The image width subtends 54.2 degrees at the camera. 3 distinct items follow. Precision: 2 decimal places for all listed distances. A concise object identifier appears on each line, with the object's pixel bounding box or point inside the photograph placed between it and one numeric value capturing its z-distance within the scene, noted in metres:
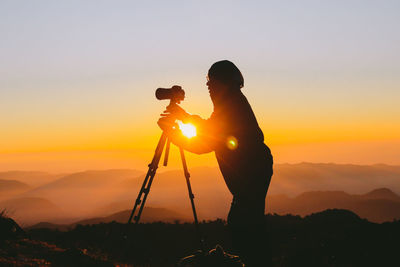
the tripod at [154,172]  6.57
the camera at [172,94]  6.24
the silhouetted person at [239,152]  5.27
